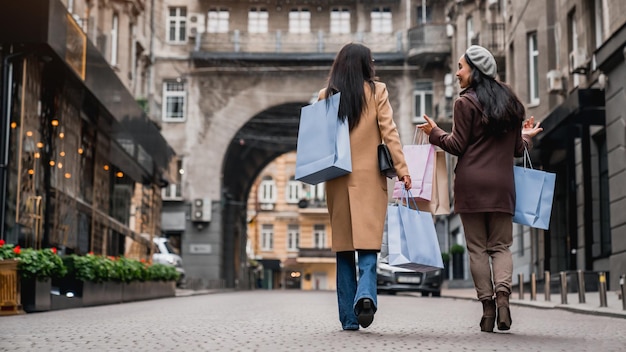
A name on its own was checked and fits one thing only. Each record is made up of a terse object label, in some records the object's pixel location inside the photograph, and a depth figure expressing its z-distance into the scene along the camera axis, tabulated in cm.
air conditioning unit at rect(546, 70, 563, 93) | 2558
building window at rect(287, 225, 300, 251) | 7844
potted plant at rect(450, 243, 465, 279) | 4147
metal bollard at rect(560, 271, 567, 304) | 1608
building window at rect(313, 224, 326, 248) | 7769
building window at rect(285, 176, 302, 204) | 7869
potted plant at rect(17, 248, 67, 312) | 1312
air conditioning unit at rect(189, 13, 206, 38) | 4534
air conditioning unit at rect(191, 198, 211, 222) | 4444
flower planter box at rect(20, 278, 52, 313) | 1322
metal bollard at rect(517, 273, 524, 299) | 1973
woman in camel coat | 739
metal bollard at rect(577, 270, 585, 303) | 1543
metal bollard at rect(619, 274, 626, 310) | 1263
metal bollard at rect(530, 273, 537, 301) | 1858
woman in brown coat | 754
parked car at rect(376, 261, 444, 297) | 2598
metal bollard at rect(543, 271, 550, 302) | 1778
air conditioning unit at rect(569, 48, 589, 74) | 2311
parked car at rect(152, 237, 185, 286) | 3403
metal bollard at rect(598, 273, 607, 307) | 1380
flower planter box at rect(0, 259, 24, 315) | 1263
